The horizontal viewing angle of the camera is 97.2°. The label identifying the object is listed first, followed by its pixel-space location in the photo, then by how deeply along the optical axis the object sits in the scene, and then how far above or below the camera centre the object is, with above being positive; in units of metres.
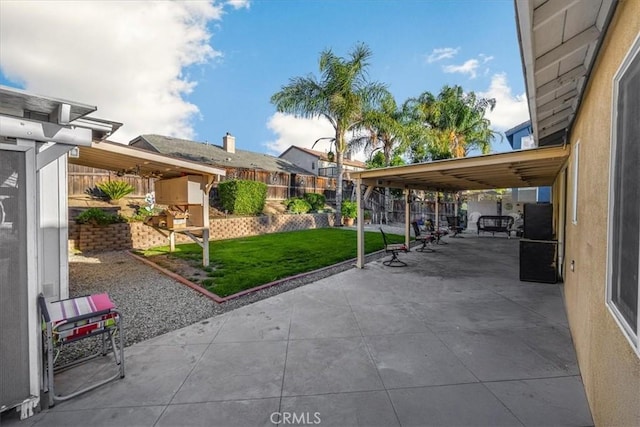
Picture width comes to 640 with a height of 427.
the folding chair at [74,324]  2.34 -1.04
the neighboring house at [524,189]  13.77 +1.13
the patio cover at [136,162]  5.02 +1.04
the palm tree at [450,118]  18.61 +6.23
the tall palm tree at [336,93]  15.26 +6.46
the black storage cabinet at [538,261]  5.82 -1.05
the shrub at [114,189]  12.61 +0.87
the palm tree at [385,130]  16.45 +4.84
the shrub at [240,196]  14.69 +0.67
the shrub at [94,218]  9.53 -0.33
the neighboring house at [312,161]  30.55 +5.42
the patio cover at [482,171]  4.86 +0.93
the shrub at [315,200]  19.03 +0.62
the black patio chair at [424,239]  9.89 -1.04
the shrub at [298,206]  17.48 +0.21
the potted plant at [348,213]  18.58 -0.24
